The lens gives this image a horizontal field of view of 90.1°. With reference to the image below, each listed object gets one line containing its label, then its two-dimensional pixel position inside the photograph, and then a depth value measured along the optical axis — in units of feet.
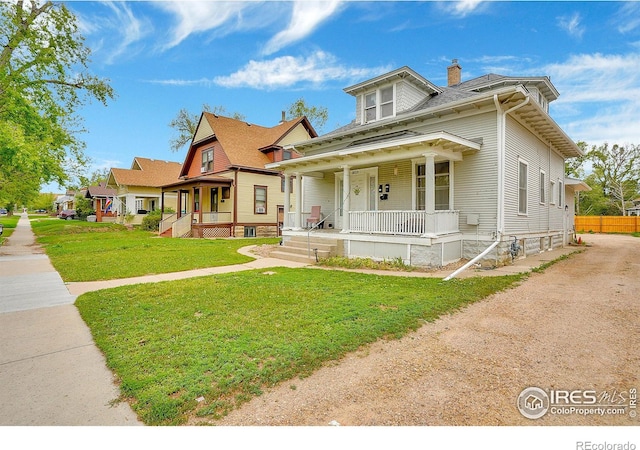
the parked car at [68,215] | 141.49
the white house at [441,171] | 29.99
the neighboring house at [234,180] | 63.82
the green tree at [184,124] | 111.24
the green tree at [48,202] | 250.16
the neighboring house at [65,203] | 194.59
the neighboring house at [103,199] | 114.04
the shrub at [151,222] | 80.38
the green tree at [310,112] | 112.06
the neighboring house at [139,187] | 98.58
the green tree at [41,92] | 36.47
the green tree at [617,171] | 111.55
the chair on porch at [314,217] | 45.70
